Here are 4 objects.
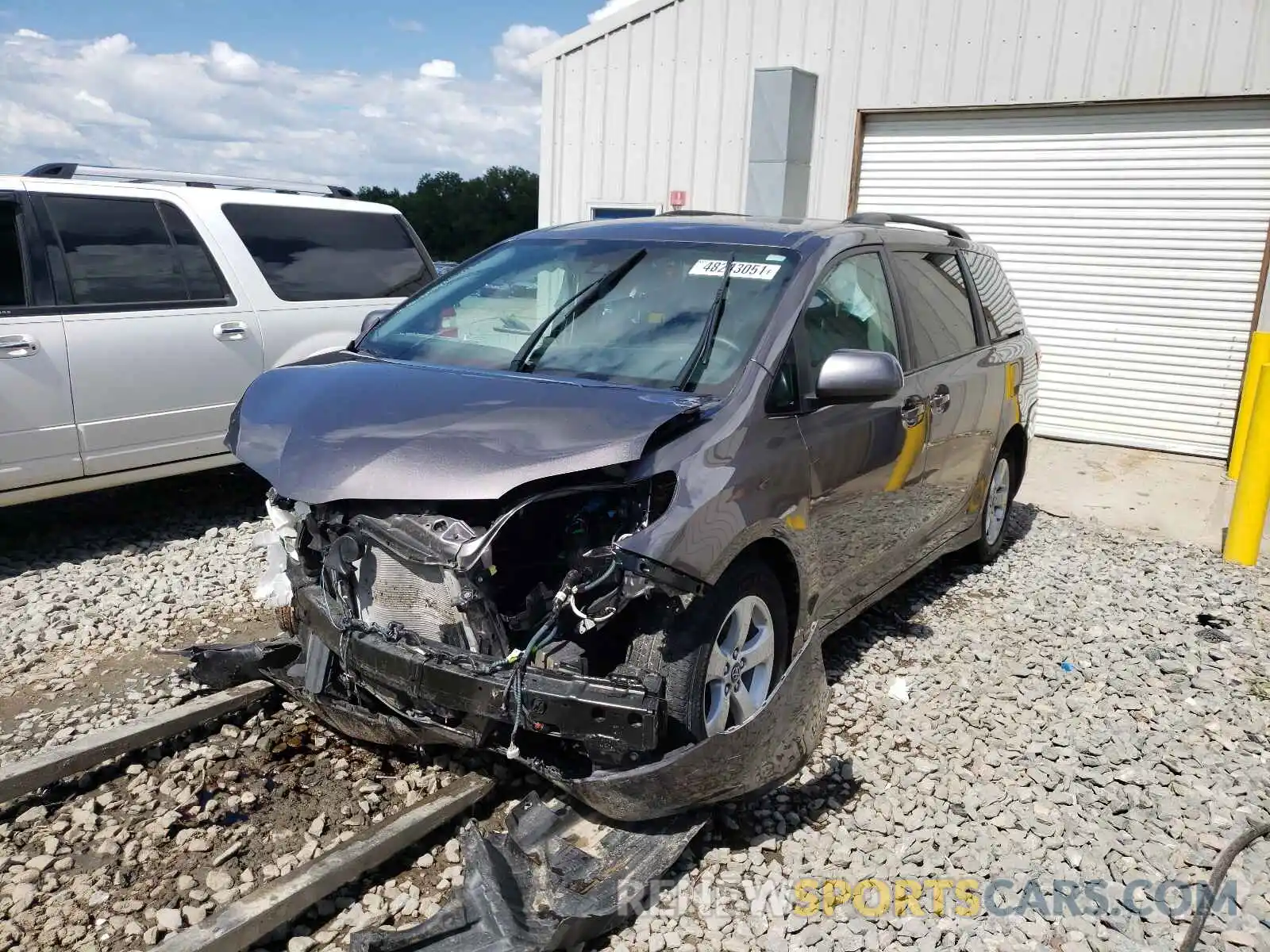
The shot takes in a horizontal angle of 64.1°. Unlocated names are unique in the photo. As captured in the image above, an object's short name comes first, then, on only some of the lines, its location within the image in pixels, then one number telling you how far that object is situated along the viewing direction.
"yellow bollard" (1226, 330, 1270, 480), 8.84
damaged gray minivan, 2.85
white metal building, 9.16
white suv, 5.33
